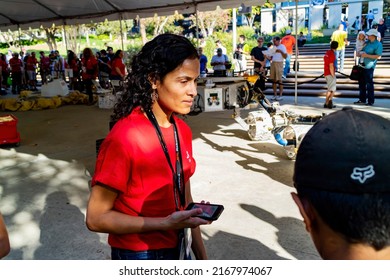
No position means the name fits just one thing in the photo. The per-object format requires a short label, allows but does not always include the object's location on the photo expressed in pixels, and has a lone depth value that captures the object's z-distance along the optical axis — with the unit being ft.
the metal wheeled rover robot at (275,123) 19.84
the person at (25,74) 63.98
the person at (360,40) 41.50
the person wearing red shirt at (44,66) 67.73
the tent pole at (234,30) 72.34
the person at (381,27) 59.72
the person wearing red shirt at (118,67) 42.45
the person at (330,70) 32.78
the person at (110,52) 57.52
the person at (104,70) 51.66
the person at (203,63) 52.21
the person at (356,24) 94.07
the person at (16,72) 59.57
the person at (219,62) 47.58
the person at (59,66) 66.28
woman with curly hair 5.10
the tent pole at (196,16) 37.06
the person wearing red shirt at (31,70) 64.28
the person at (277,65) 40.73
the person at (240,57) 56.28
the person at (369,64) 33.17
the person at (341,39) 43.06
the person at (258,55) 45.88
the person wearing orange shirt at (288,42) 46.65
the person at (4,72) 63.46
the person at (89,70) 46.83
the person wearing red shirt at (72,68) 58.08
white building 103.35
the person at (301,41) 72.28
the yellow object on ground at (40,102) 44.60
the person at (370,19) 86.66
